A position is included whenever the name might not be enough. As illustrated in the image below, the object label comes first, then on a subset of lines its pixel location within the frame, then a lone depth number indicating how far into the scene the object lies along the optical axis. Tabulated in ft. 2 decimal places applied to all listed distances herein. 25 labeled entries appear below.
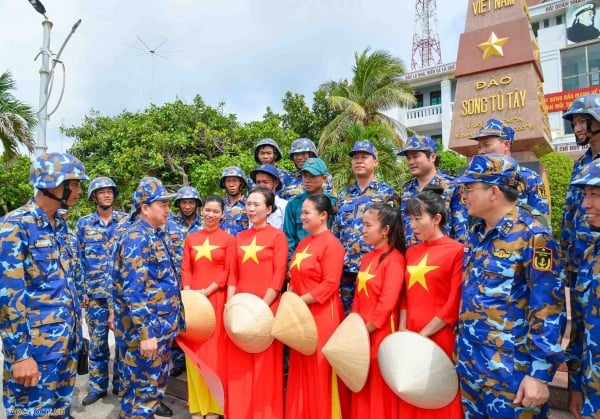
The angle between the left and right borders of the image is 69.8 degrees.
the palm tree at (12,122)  40.83
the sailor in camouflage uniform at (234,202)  14.93
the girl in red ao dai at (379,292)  8.91
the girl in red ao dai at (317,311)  9.82
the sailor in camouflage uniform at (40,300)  7.75
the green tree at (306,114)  61.36
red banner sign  65.77
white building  66.59
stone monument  21.68
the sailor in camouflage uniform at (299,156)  14.78
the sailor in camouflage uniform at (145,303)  9.99
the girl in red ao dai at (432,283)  8.12
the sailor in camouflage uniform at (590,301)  5.94
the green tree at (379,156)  42.52
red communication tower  95.91
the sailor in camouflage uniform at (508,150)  10.47
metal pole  28.55
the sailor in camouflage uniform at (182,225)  14.98
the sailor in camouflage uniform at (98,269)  14.23
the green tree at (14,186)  60.11
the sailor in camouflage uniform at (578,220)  6.98
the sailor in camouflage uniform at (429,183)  10.73
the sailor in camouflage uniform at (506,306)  6.28
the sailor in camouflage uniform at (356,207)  11.20
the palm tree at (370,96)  54.24
